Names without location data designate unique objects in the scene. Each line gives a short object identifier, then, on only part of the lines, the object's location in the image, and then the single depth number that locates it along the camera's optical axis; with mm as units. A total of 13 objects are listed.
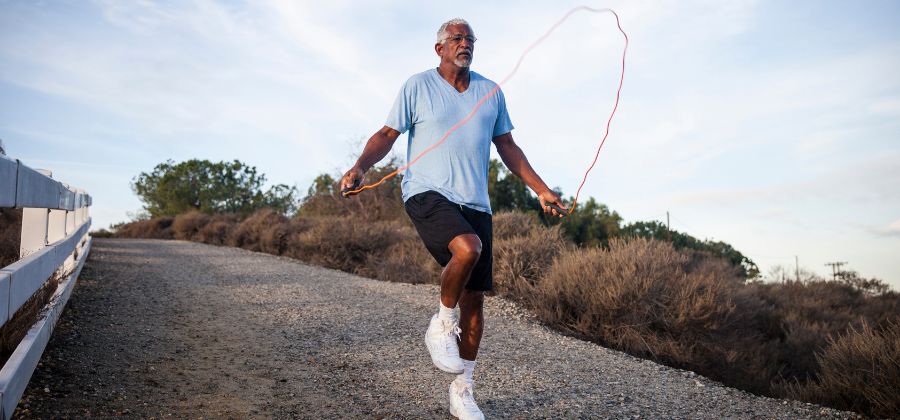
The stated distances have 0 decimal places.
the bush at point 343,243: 13185
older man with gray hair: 3400
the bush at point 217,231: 20859
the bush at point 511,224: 11977
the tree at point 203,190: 39781
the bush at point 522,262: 8430
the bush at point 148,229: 29172
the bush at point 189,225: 24453
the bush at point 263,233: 16156
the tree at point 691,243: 22250
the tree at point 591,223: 22953
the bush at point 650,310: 7074
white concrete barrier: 3145
